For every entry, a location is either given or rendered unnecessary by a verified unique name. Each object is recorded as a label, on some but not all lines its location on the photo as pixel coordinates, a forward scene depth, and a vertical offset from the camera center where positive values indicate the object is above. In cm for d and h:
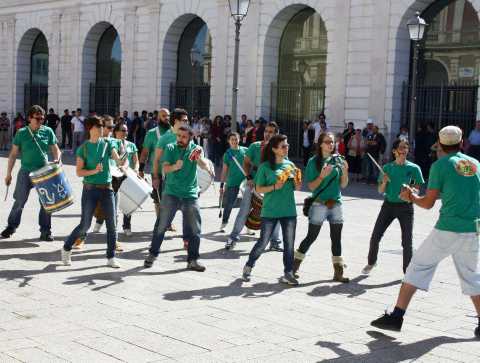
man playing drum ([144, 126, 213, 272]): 848 -79
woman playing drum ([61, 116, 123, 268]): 847 -75
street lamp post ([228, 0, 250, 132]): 1605 +229
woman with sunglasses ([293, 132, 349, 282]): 820 -74
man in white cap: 606 -73
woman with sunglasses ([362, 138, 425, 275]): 848 -62
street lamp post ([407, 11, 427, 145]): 1778 +222
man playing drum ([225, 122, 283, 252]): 995 -84
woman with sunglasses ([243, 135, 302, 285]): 795 -75
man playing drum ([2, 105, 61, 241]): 995 -51
